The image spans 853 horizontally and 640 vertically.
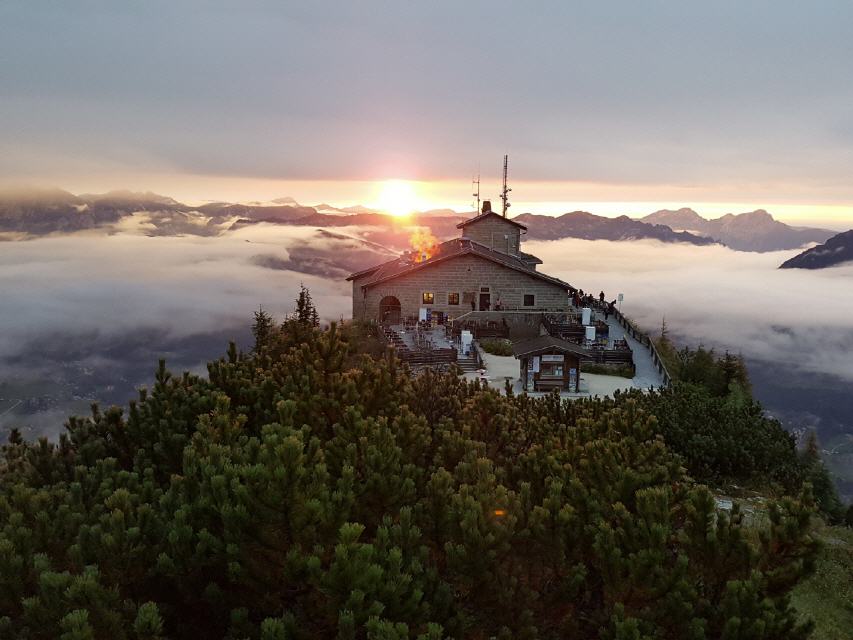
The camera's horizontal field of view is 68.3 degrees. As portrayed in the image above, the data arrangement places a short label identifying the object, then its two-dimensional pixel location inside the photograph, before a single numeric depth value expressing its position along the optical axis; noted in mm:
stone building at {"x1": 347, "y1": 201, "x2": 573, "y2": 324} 41188
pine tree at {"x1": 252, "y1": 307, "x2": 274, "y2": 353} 36069
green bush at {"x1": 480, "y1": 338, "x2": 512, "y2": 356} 33688
